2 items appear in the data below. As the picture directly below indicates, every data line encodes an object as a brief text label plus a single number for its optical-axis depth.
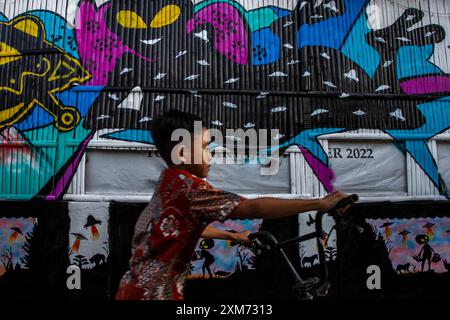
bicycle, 1.88
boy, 1.67
